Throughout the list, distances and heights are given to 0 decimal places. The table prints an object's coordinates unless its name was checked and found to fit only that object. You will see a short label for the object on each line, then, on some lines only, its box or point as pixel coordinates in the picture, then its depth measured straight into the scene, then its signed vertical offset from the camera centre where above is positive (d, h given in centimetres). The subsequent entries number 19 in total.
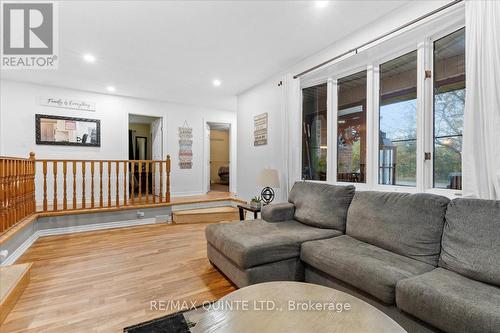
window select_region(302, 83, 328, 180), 352 +48
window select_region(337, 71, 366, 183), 299 +46
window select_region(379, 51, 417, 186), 247 +46
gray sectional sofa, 132 -66
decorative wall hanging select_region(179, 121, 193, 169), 622 +46
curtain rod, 204 +130
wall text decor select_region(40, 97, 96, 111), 476 +122
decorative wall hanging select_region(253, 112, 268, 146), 444 +66
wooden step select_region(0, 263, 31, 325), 180 -97
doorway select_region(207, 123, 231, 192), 910 +30
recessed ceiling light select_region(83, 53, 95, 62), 348 +153
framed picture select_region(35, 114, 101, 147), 473 +68
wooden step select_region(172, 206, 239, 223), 471 -98
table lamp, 345 -18
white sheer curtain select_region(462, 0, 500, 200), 173 +45
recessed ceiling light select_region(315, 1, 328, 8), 237 +155
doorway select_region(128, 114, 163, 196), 639 +74
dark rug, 164 -109
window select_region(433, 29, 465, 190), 214 +51
